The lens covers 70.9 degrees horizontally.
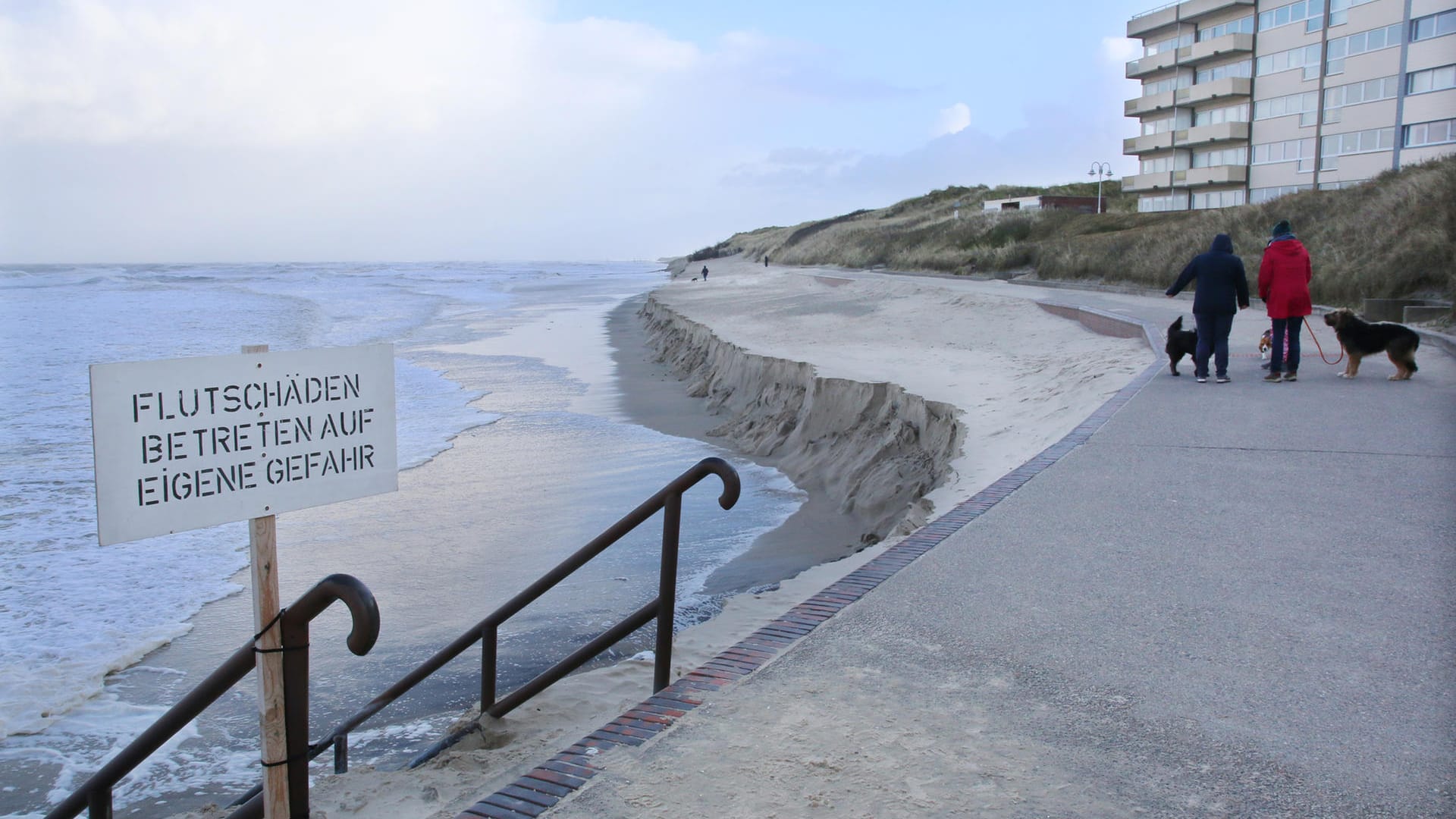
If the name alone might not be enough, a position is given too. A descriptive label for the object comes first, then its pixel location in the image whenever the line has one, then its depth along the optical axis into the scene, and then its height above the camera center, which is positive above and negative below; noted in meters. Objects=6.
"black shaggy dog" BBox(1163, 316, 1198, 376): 10.48 -0.55
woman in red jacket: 10.05 +0.00
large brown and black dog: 9.91 -0.47
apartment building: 40.94 +8.92
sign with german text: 2.37 -0.41
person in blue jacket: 10.13 -0.09
